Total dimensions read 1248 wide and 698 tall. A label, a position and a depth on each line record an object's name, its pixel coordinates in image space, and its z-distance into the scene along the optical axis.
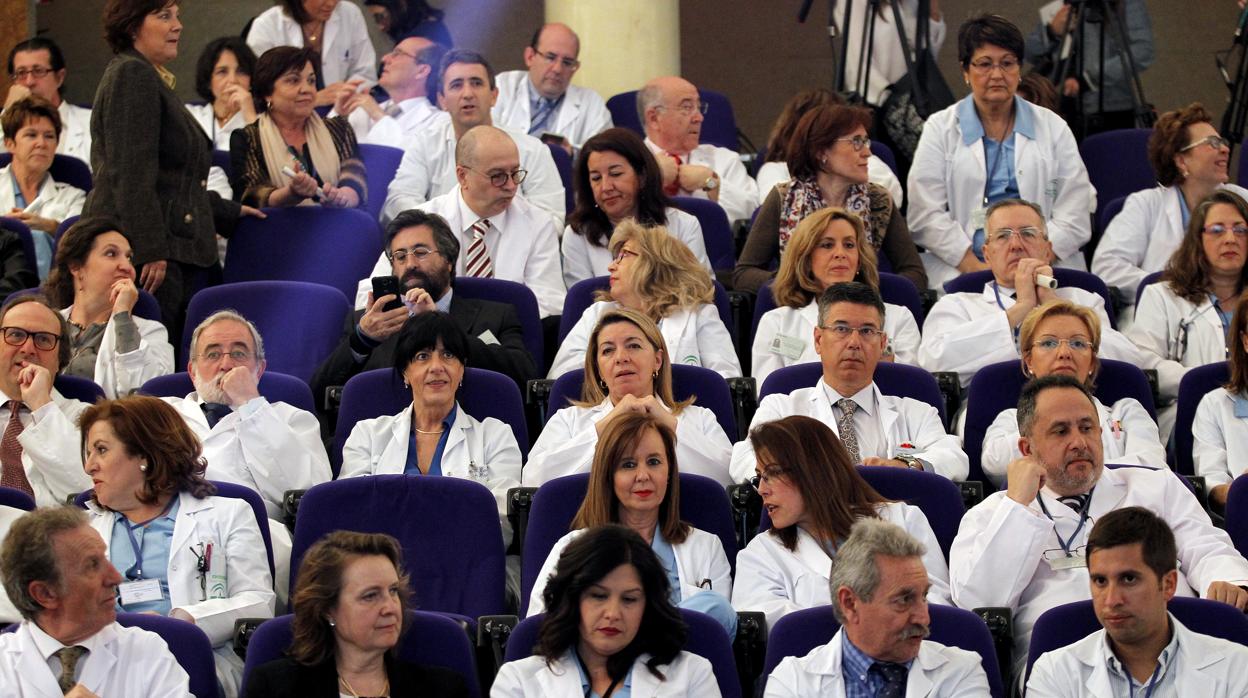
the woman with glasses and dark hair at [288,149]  12.99
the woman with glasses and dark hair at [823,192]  12.43
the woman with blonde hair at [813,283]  11.16
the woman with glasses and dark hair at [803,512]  8.34
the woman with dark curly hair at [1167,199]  12.94
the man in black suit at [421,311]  10.85
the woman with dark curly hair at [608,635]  7.34
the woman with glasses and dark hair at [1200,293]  11.52
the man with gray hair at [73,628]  7.32
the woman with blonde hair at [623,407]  9.59
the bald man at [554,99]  15.27
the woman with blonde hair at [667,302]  11.16
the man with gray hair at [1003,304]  11.08
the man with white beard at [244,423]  9.69
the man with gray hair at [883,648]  7.30
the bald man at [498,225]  12.55
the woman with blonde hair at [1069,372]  9.74
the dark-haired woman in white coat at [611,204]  12.52
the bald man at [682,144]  13.92
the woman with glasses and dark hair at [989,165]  13.27
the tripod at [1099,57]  15.03
